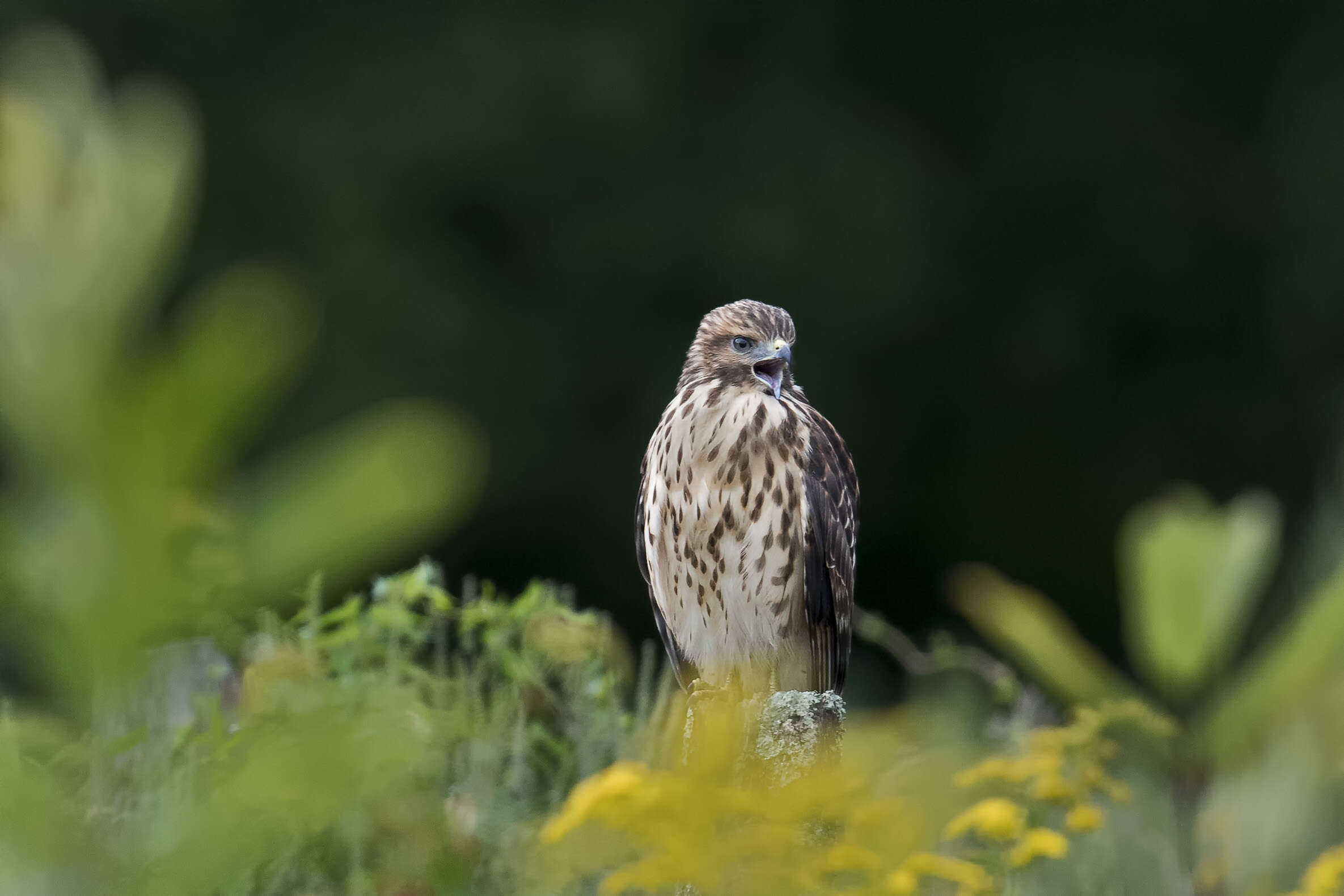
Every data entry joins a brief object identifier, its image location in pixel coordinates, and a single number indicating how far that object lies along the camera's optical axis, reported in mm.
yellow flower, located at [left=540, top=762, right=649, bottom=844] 13194
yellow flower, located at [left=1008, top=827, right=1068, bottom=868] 18718
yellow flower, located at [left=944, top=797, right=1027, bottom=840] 18678
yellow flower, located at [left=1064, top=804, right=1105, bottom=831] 18768
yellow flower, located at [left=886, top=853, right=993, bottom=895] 16838
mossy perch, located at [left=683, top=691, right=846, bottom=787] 18755
